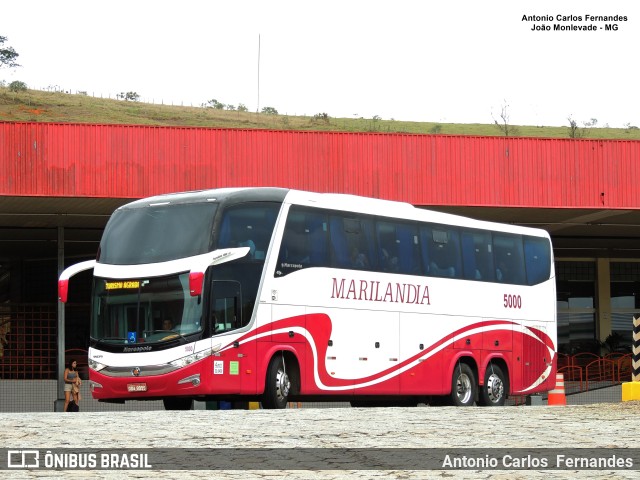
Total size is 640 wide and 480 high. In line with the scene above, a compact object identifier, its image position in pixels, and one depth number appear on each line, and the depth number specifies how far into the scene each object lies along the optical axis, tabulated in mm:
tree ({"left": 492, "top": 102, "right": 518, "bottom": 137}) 103312
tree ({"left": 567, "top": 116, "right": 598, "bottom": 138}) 96612
